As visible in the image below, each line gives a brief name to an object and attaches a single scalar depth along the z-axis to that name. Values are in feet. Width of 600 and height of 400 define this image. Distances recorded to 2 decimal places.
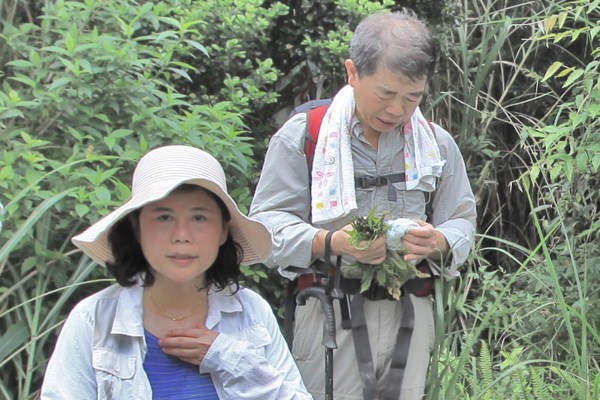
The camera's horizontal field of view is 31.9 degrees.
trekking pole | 10.13
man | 10.23
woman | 7.78
